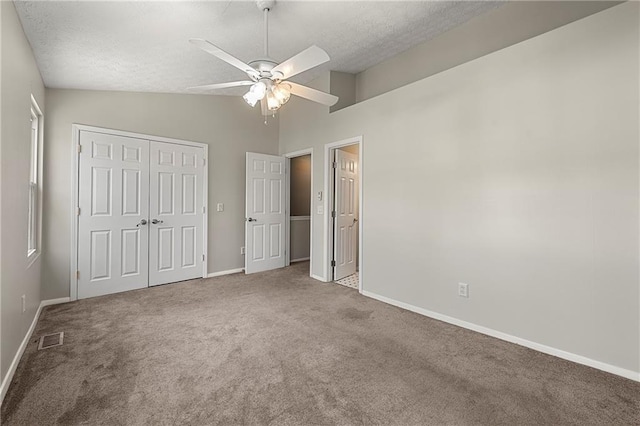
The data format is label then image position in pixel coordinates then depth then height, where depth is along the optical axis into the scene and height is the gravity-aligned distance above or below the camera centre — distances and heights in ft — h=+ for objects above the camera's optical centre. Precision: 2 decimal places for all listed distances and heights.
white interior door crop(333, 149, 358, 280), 14.56 -0.06
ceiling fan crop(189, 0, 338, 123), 6.57 +3.44
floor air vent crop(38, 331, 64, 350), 7.94 -3.52
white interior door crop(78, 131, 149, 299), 11.76 -0.07
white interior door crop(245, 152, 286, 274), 15.89 -0.02
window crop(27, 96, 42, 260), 10.05 +0.91
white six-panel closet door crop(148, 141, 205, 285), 13.51 +0.02
